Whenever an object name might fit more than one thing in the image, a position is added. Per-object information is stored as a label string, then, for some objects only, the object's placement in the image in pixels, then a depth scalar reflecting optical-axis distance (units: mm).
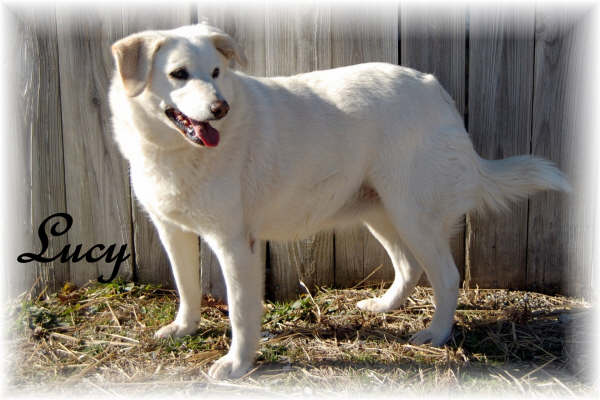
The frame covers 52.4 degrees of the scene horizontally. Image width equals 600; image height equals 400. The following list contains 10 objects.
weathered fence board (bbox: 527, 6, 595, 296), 3852
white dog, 2834
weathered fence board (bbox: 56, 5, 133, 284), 3814
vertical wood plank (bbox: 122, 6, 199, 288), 3805
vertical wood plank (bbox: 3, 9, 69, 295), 3855
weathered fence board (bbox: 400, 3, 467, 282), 3830
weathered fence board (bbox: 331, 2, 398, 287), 3826
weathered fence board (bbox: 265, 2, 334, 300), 3820
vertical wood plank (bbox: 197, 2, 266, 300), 3814
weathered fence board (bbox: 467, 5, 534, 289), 3832
